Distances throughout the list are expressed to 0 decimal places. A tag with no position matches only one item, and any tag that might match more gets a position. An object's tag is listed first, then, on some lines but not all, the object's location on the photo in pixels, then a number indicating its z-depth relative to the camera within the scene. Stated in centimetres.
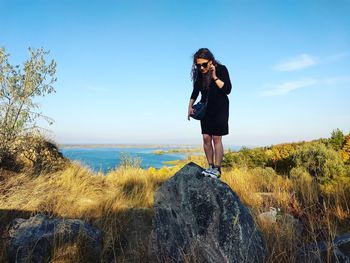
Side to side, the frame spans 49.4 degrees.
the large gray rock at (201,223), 430
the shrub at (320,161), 1059
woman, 494
